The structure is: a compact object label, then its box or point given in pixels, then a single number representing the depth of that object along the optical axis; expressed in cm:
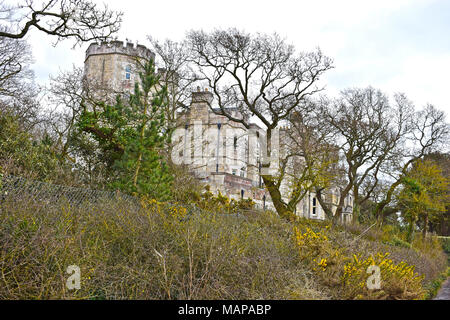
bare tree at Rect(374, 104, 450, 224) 2512
